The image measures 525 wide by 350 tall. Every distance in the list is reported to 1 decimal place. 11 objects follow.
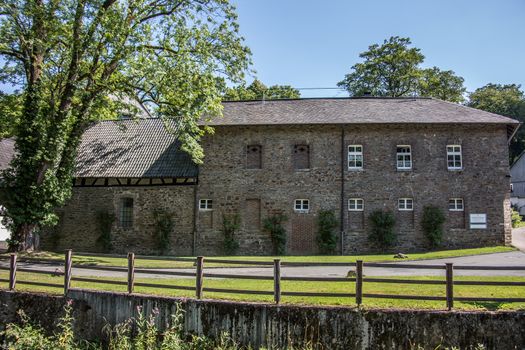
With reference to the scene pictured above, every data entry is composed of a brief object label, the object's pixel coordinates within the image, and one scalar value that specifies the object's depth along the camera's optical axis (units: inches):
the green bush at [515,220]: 1446.1
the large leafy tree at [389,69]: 1663.4
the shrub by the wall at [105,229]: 981.2
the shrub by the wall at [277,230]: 921.5
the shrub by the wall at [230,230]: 933.8
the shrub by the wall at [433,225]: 891.4
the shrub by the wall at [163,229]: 950.4
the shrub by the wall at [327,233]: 905.5
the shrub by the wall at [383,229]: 898.7
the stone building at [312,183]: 913.5
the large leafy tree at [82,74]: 705.6
